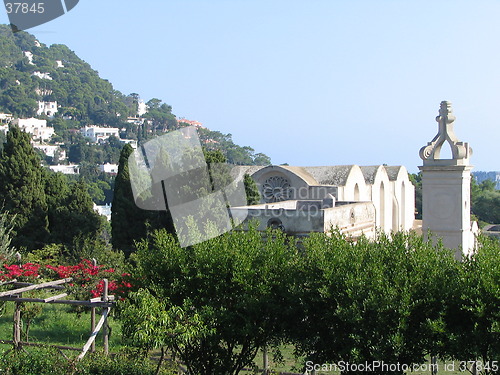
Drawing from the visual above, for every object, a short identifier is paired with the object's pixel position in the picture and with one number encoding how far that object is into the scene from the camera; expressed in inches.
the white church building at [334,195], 636.1
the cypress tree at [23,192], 1027.3
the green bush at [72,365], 410.0
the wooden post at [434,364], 354.3
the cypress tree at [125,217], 1045.8
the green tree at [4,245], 752.2
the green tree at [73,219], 1048.8
